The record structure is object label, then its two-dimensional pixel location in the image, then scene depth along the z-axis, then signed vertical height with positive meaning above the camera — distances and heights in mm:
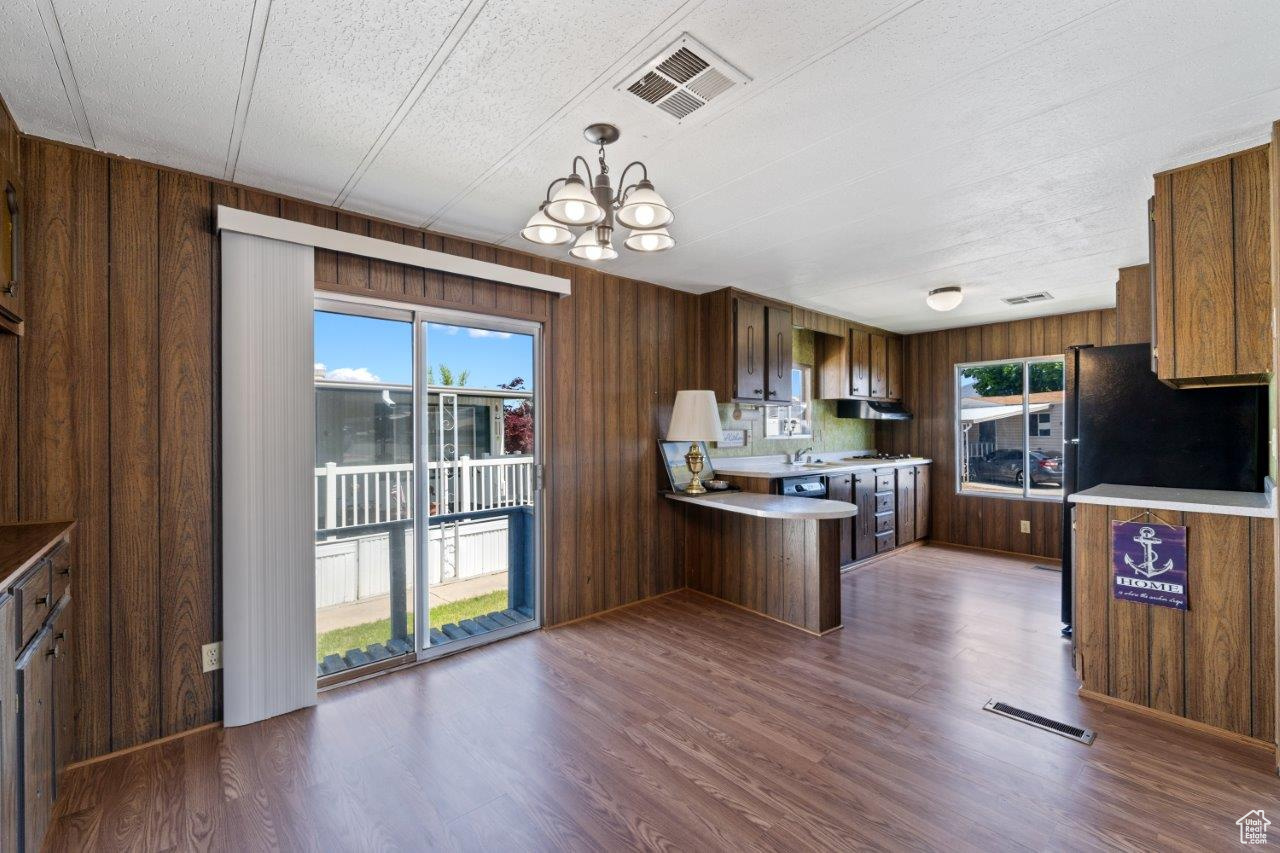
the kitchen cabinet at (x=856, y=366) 5801 +617
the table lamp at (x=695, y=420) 4086 +33
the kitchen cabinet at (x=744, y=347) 4445 +638
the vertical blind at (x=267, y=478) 2480 -230
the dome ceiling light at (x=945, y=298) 4395 +988
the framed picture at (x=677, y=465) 4359 -326
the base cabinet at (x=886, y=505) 5238 -855
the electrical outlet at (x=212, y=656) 2471 -1013
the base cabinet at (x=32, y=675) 1416 -722
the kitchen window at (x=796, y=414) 5469 +97
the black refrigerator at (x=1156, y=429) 2814 -48
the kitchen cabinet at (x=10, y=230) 1839 +701
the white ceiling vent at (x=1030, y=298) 4711 +1068
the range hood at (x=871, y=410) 6047 +141
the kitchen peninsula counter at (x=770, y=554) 3531 -920
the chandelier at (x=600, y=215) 1845 +751
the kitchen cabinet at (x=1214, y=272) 2250 +627
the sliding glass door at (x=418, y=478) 2986 -302
